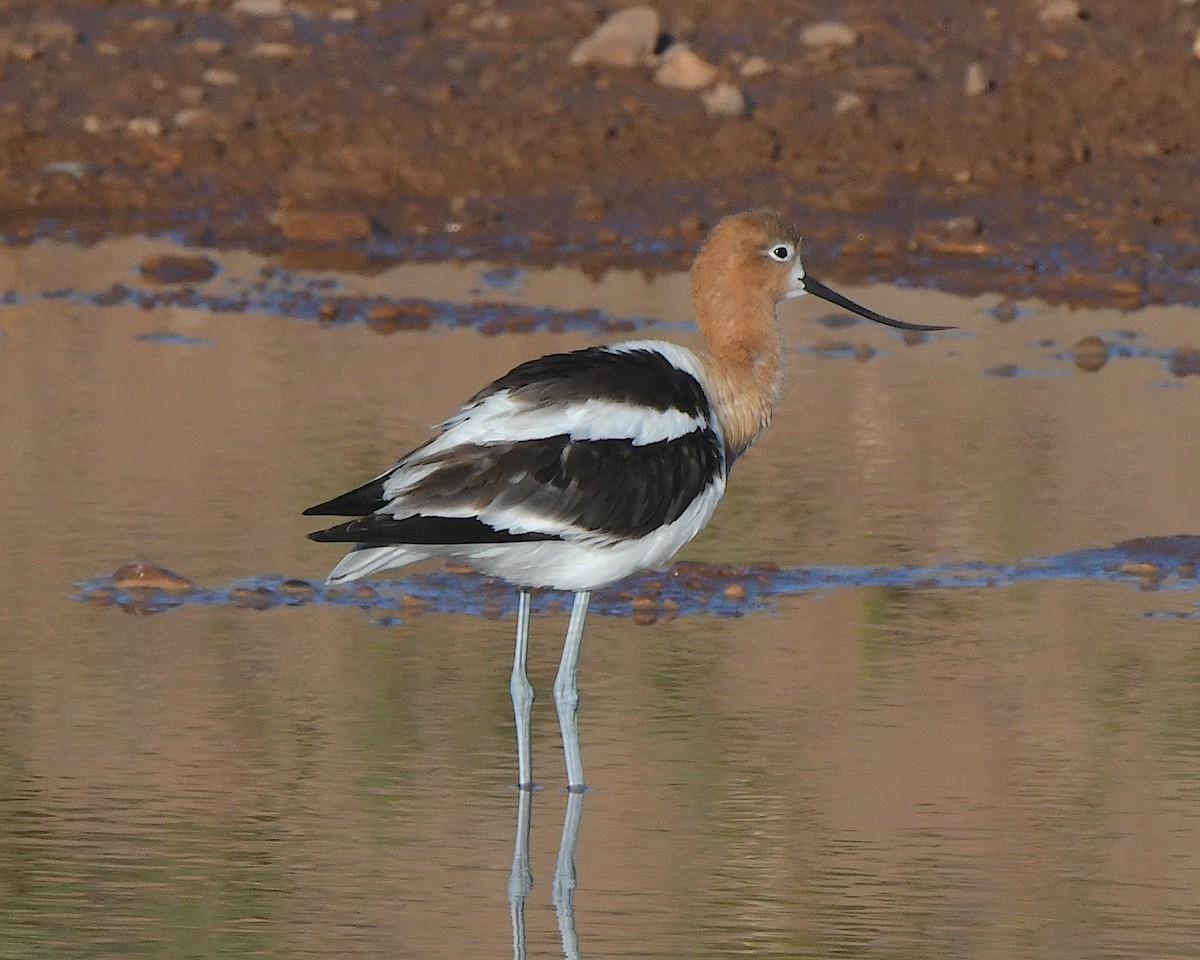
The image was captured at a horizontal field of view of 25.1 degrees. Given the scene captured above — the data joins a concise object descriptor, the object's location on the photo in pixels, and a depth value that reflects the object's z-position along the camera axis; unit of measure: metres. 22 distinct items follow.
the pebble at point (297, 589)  6.61
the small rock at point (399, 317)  10.31
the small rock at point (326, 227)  11.84
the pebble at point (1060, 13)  13.70
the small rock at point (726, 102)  12.79
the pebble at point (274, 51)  13.71
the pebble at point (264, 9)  14.31
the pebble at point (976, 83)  12.85
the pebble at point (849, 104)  12.68
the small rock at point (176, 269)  11.12
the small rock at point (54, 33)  13.87
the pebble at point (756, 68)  13.23
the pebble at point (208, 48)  13.78
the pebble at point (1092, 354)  9.58
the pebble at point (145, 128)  12.89
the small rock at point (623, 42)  13.41
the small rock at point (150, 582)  6.58
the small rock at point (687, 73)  13.14
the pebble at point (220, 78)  13.42
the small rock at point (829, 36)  13.52
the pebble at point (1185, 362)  9.41
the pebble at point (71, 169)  12.66
